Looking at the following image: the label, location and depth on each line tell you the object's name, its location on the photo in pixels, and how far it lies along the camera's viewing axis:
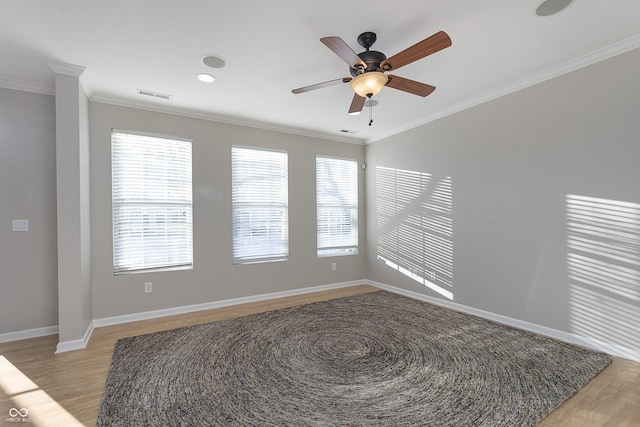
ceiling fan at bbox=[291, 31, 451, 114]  1.95
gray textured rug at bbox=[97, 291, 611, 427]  1.89
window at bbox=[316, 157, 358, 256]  5.17
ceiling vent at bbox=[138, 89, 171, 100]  3.40
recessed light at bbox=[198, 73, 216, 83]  3.03
